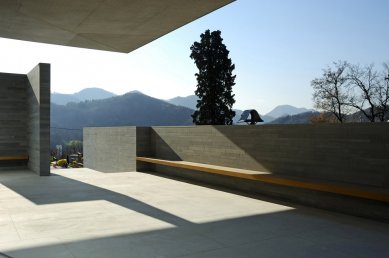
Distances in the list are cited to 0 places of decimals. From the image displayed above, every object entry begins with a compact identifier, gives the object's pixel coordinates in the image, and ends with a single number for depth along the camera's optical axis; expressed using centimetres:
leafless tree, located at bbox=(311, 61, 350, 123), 3250
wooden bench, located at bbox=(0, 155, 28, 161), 1133
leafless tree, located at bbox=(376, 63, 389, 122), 2828
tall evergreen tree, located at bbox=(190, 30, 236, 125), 2675
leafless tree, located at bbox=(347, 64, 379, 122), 2937
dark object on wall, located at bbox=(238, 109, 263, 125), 1307
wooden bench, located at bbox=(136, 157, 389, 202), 516
